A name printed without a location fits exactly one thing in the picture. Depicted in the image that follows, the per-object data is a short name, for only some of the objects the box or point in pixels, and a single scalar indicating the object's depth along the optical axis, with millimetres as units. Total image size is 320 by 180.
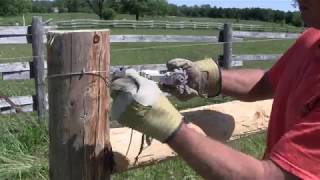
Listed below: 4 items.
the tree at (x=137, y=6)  88688
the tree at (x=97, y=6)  82262
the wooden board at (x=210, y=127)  2541
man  1853
